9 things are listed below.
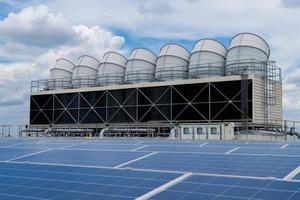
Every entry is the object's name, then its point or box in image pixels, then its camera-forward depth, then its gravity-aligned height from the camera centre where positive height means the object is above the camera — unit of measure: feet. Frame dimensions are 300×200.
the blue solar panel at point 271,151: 37.46 -2.41
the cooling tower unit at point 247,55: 142.61 +22.52
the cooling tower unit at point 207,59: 150.71 +22.23
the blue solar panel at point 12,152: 47.95 -3.47
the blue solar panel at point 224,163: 31.12 -3.14
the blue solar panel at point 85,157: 39.42 -3.35
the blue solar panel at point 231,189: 24.85 -3.91
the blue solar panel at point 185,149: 42.30 -2.54
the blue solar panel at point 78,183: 28.32 -4.27
